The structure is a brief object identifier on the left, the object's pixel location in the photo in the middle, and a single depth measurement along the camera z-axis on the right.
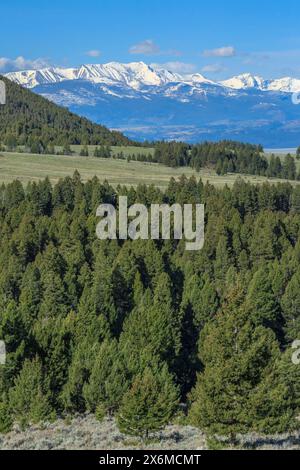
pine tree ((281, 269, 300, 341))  95.56
